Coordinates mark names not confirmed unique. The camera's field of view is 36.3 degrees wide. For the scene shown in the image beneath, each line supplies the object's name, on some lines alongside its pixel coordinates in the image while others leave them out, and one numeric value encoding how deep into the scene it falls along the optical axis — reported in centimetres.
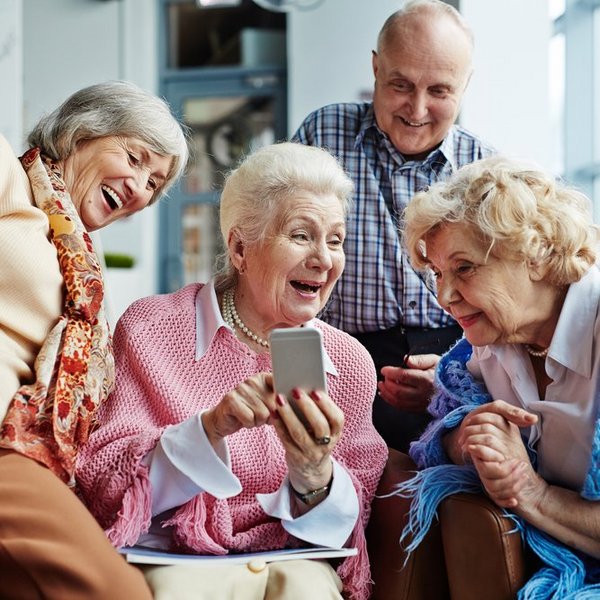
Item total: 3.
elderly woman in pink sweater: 183
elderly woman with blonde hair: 187
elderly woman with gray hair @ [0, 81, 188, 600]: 166
